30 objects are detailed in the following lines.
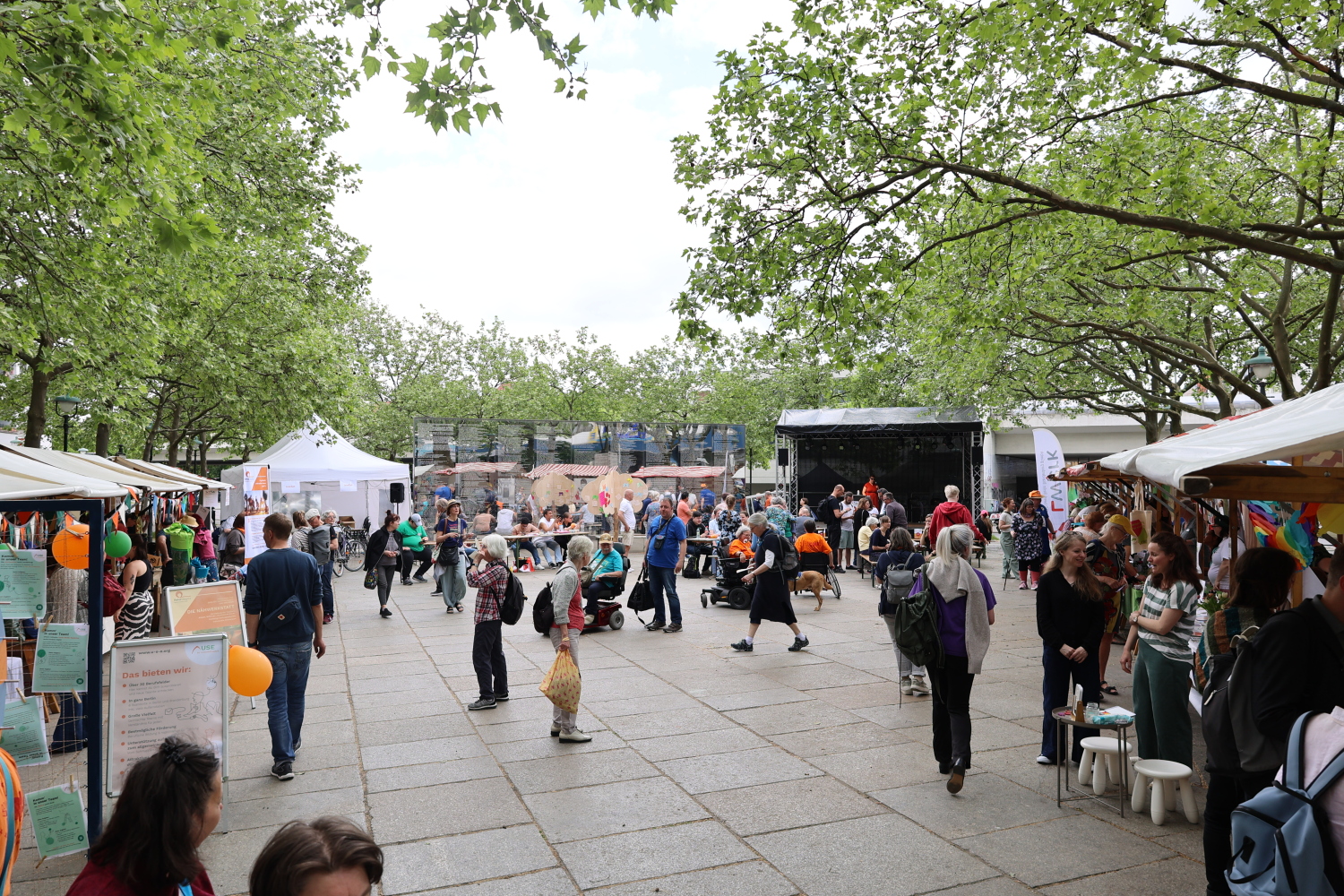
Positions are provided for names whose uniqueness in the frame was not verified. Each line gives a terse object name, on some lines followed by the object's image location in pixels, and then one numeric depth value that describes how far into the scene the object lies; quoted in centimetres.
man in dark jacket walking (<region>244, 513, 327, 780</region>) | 591
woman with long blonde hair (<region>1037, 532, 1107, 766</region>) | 566
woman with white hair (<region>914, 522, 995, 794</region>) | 556
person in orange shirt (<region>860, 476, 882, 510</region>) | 2039
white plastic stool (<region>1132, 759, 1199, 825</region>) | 482
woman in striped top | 526
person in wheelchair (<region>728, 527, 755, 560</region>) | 1458
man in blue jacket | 1156
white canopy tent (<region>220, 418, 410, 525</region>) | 2209
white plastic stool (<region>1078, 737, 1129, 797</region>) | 532
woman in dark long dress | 995
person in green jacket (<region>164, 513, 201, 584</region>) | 1379
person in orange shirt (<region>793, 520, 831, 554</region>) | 1460
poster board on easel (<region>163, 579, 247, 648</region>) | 732
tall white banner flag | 1577
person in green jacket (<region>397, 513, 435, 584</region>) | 1705
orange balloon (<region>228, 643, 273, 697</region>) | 558
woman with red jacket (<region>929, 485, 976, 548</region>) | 1262
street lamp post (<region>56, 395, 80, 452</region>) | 1566
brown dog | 1390
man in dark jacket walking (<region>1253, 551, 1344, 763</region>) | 338
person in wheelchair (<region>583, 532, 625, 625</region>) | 1189
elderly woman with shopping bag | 650
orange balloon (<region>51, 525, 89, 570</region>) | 657
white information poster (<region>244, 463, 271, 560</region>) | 1702
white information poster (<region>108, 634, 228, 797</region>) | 512
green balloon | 920
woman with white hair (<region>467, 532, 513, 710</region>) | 748
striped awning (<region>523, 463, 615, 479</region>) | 2531
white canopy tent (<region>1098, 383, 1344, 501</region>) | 350
